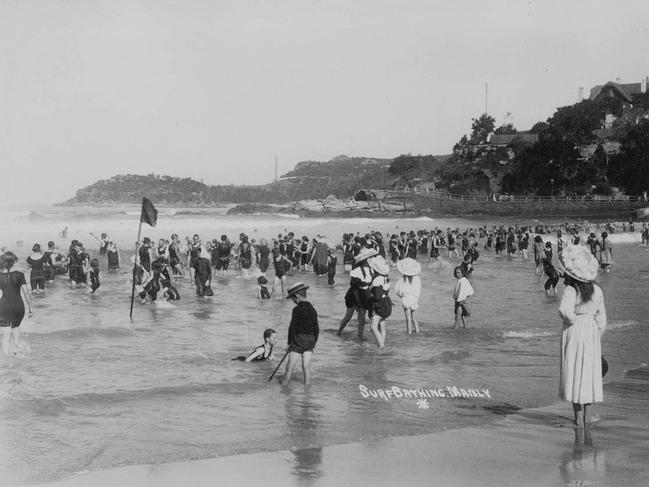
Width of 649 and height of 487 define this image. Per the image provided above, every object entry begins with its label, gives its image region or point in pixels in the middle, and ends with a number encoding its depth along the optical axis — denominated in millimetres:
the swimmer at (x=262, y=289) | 18953
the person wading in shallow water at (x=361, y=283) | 12320
